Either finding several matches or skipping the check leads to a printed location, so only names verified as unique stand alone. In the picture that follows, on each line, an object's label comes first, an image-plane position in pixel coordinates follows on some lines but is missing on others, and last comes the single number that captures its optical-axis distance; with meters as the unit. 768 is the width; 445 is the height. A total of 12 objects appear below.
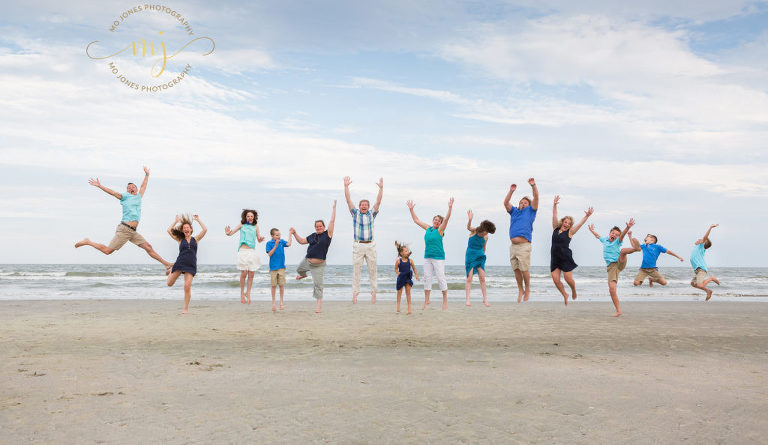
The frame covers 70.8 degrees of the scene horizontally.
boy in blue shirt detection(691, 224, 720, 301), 13.79
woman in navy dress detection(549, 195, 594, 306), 10.94
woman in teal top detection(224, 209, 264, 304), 11.84
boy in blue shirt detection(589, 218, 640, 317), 9.77
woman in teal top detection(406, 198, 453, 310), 10.66
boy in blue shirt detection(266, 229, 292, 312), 11.07
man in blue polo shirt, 11.42
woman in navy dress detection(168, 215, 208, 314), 10.07
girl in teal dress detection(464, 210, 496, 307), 11.35
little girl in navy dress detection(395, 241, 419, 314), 10.18
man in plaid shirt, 11.15
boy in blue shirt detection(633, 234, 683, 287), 14.64
